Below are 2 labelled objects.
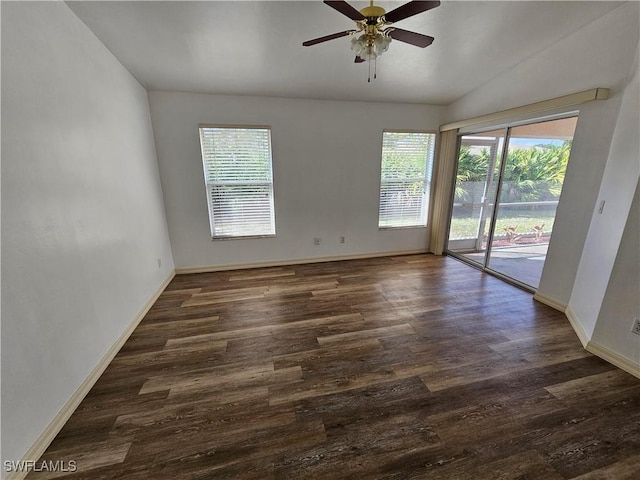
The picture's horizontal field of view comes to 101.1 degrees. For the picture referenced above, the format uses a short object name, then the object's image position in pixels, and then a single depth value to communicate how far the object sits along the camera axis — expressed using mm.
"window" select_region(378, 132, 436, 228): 4281
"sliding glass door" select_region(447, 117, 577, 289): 3014
